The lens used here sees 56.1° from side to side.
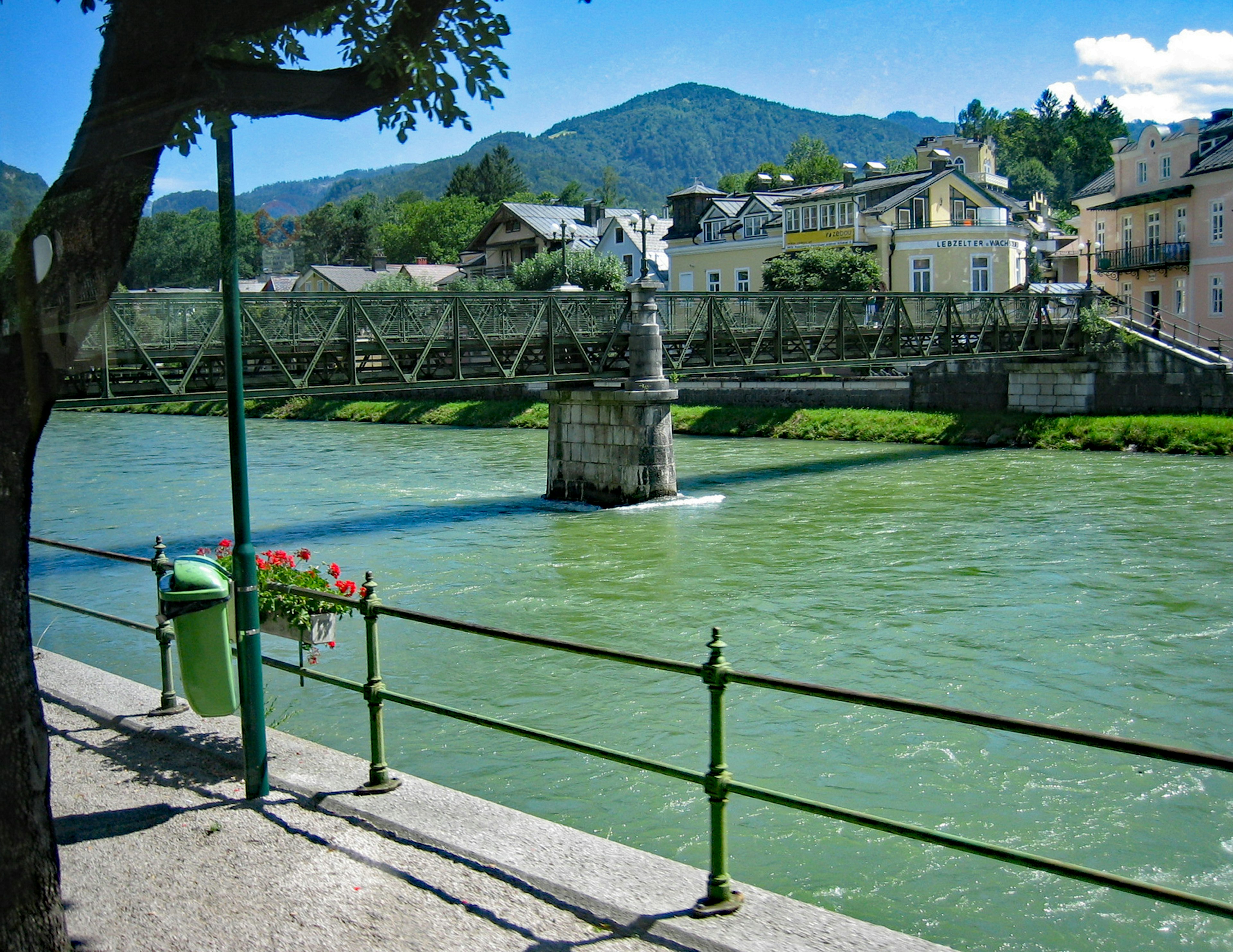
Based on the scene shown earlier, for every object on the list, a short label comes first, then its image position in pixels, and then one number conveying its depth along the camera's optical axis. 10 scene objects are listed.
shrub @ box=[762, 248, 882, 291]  51.50
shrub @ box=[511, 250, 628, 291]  66.38
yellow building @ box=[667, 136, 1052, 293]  53.78
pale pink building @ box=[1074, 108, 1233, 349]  42.31
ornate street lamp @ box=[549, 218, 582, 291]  60.56
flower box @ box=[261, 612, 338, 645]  8.02
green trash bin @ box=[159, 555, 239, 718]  6.02
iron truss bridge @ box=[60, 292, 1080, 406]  21.38
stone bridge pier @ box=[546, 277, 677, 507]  26.11
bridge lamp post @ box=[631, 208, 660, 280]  46.19
